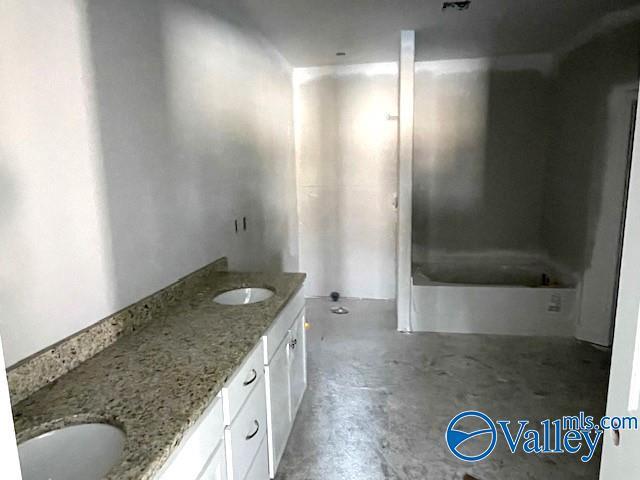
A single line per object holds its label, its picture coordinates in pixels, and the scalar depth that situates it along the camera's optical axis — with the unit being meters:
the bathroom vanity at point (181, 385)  1.11
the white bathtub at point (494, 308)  3.69
